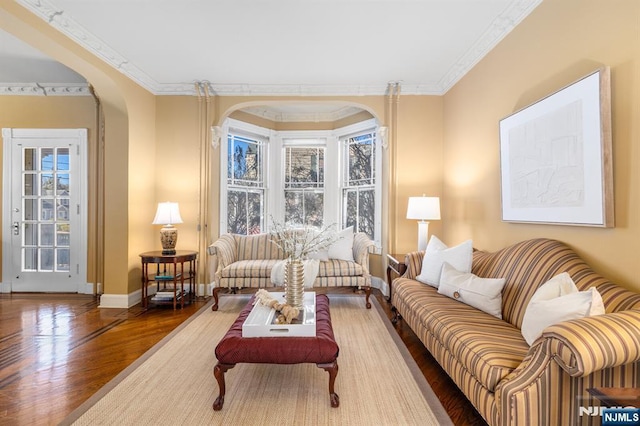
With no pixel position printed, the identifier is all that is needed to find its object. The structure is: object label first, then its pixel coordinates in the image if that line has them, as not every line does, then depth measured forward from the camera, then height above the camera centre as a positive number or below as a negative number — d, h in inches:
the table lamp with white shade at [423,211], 148.5 +1.7
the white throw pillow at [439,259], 114.3 -17.1
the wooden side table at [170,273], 153.7 -30.9
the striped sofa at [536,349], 51.1 -29.1
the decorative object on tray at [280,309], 87.4 -27.7
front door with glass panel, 177.5 +3.4
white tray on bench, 83.0 -30.1
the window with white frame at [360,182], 199.2 +21.6
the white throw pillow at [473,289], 92.4 -23.8
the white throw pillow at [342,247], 169.2 -17.8
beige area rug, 74.6 -48.5
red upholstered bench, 77.8 -34.7
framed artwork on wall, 74.7 +15.9
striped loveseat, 154.8 -28.2
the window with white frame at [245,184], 199.8 +21.1
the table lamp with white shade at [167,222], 159.0 -3.1
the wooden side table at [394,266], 142.6 -24.6
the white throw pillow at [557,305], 60.3 -18.8
